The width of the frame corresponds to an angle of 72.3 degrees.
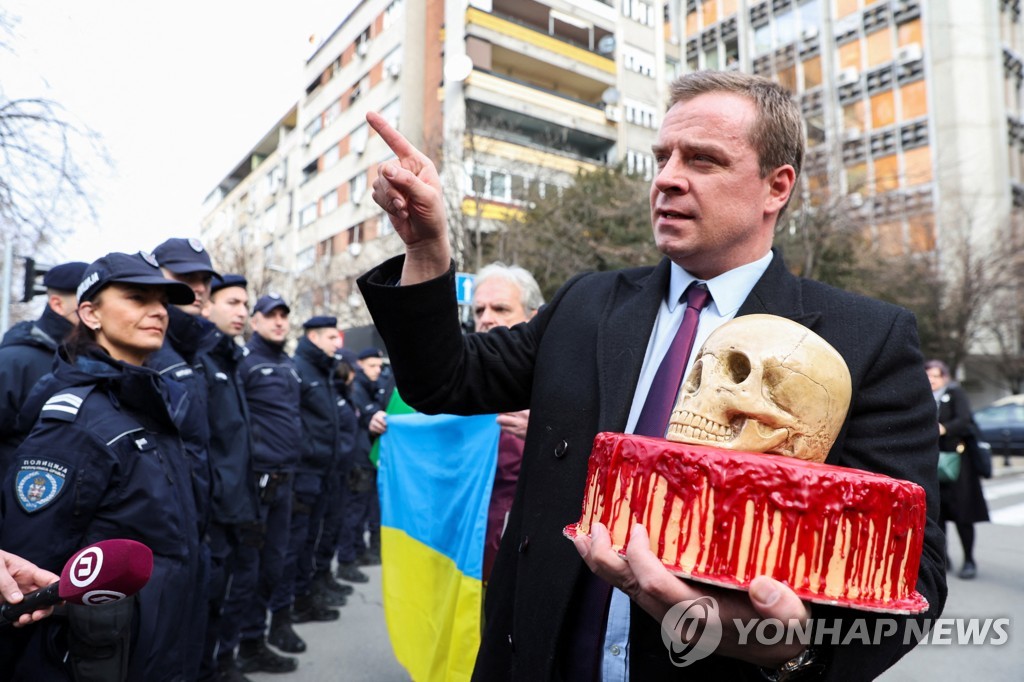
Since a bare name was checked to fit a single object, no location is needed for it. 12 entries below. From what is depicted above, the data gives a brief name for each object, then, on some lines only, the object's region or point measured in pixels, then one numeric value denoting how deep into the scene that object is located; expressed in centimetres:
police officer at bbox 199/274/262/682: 429
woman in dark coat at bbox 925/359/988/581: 726
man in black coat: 140
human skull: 119
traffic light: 1197
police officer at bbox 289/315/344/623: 623
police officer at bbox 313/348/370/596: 710
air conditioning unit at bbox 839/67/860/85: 2892
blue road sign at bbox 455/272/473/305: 983
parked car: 1867
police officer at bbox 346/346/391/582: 884
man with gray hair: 346
